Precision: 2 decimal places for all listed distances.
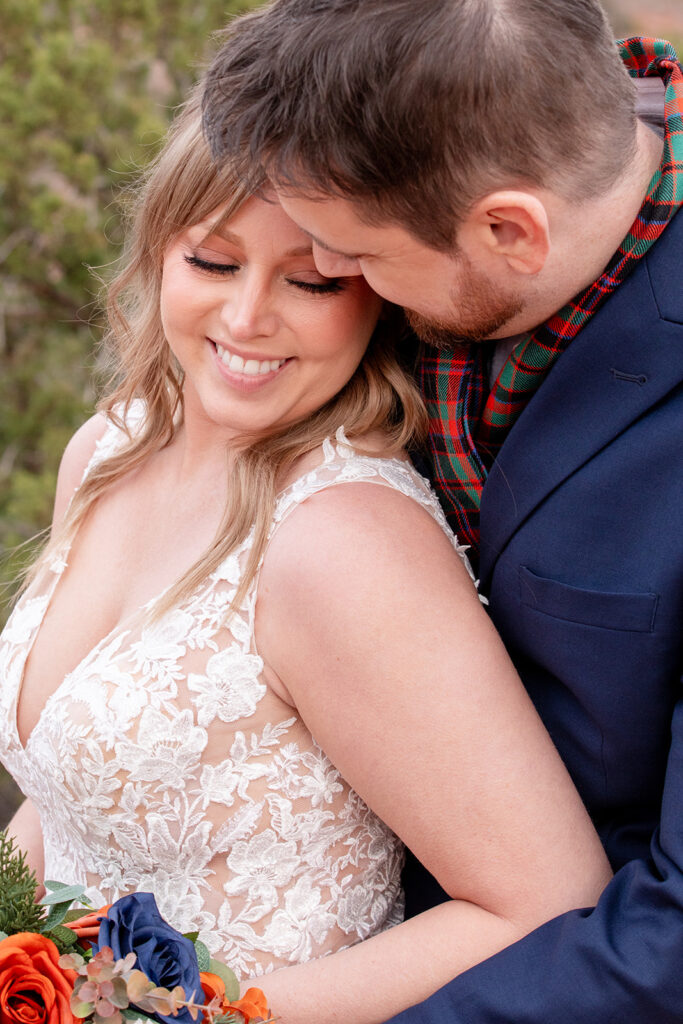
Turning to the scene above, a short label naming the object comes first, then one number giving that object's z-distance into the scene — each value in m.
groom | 1.67
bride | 1.81
